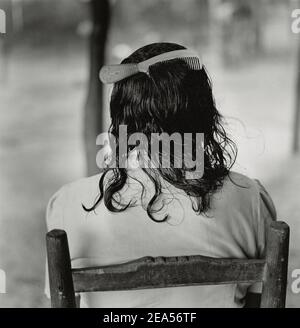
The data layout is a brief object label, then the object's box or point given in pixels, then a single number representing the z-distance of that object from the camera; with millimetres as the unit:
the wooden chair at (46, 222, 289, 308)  1878
